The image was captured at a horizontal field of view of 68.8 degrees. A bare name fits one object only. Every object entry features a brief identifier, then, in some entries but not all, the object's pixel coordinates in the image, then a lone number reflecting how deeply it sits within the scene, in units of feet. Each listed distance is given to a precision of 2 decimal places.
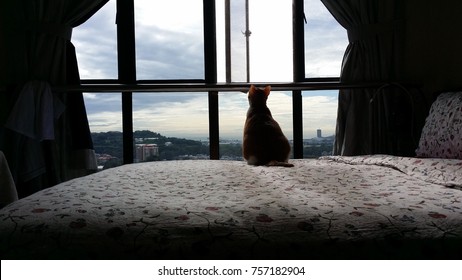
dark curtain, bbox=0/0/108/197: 6.95
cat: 5.13
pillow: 4.47
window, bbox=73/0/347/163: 8.12
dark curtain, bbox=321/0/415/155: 7.17
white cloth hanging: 6.71
